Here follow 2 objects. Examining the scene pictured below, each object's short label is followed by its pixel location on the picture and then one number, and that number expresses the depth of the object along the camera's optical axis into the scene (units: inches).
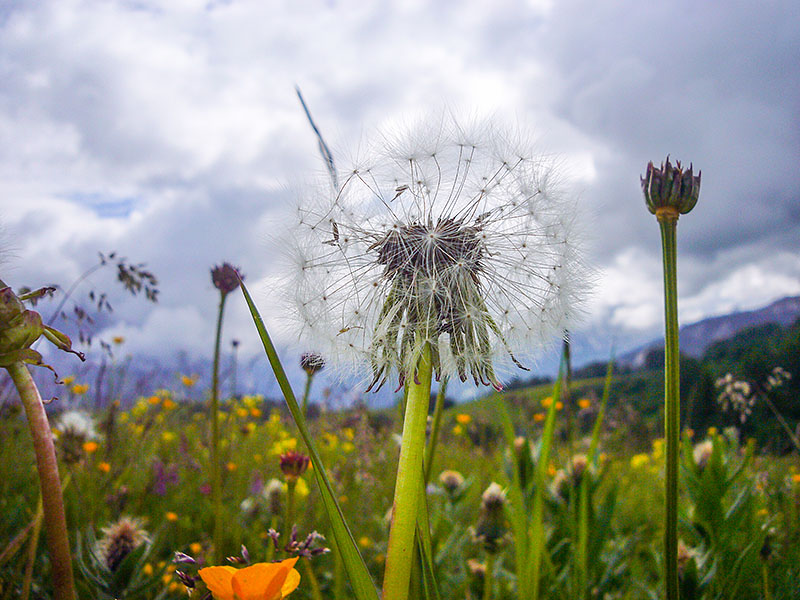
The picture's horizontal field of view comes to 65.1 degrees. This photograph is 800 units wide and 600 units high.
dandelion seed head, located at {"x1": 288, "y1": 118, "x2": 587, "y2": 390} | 6.0
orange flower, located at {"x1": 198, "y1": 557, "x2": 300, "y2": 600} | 4.0
